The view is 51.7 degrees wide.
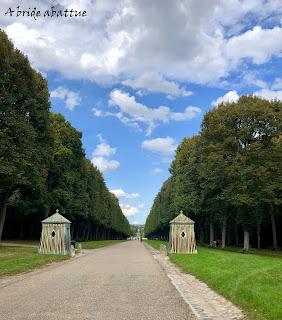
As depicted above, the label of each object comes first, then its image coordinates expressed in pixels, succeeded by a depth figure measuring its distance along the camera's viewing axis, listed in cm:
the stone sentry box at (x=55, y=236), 2194
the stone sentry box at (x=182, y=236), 2420
